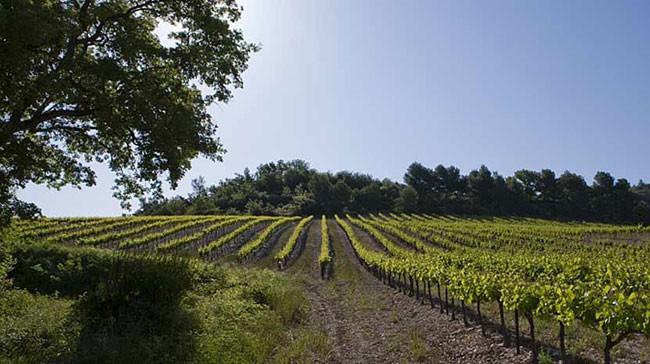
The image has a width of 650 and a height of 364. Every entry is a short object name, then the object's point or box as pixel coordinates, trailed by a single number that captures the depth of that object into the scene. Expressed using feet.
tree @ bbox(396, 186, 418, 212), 323.57
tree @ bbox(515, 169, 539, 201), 359.05
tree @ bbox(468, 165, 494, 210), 345.27
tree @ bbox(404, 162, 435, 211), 399.24
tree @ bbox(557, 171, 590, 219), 315.37
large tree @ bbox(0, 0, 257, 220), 33.94
